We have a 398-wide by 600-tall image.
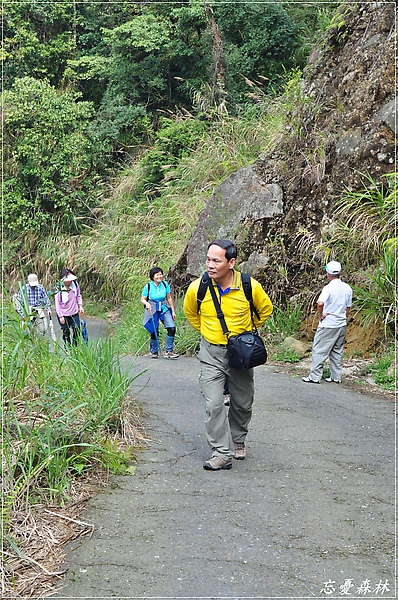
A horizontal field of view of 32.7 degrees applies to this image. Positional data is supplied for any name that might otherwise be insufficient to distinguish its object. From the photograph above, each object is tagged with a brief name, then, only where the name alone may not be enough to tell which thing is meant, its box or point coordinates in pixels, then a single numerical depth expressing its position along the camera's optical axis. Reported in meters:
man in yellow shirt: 5.29
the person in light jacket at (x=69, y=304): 10.91
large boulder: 12.37
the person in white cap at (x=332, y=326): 8.77
